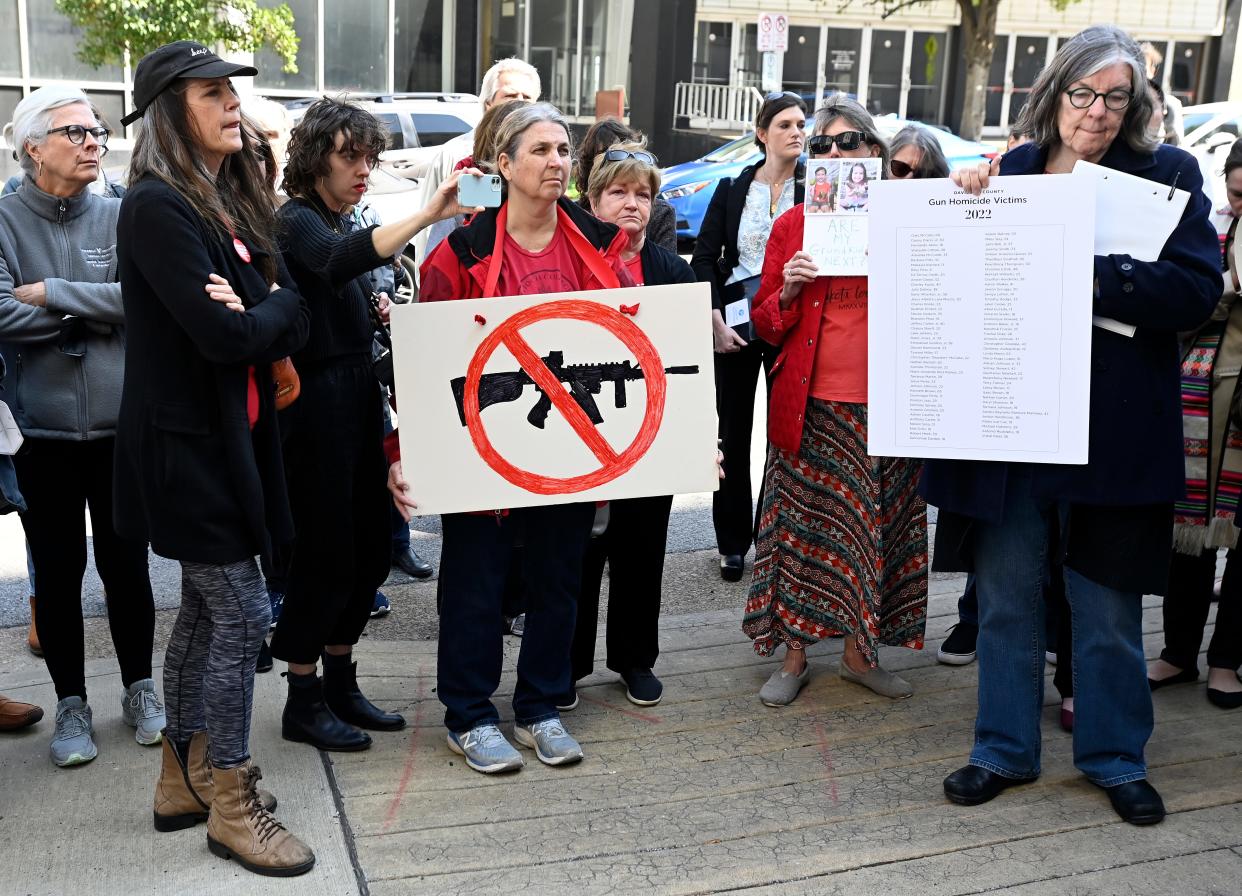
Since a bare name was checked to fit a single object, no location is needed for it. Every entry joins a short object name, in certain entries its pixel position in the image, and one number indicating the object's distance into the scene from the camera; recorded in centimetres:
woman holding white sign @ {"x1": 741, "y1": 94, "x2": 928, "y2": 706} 410
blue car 1518
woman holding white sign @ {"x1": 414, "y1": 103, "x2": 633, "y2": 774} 361
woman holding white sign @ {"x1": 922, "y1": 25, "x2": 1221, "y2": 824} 327
